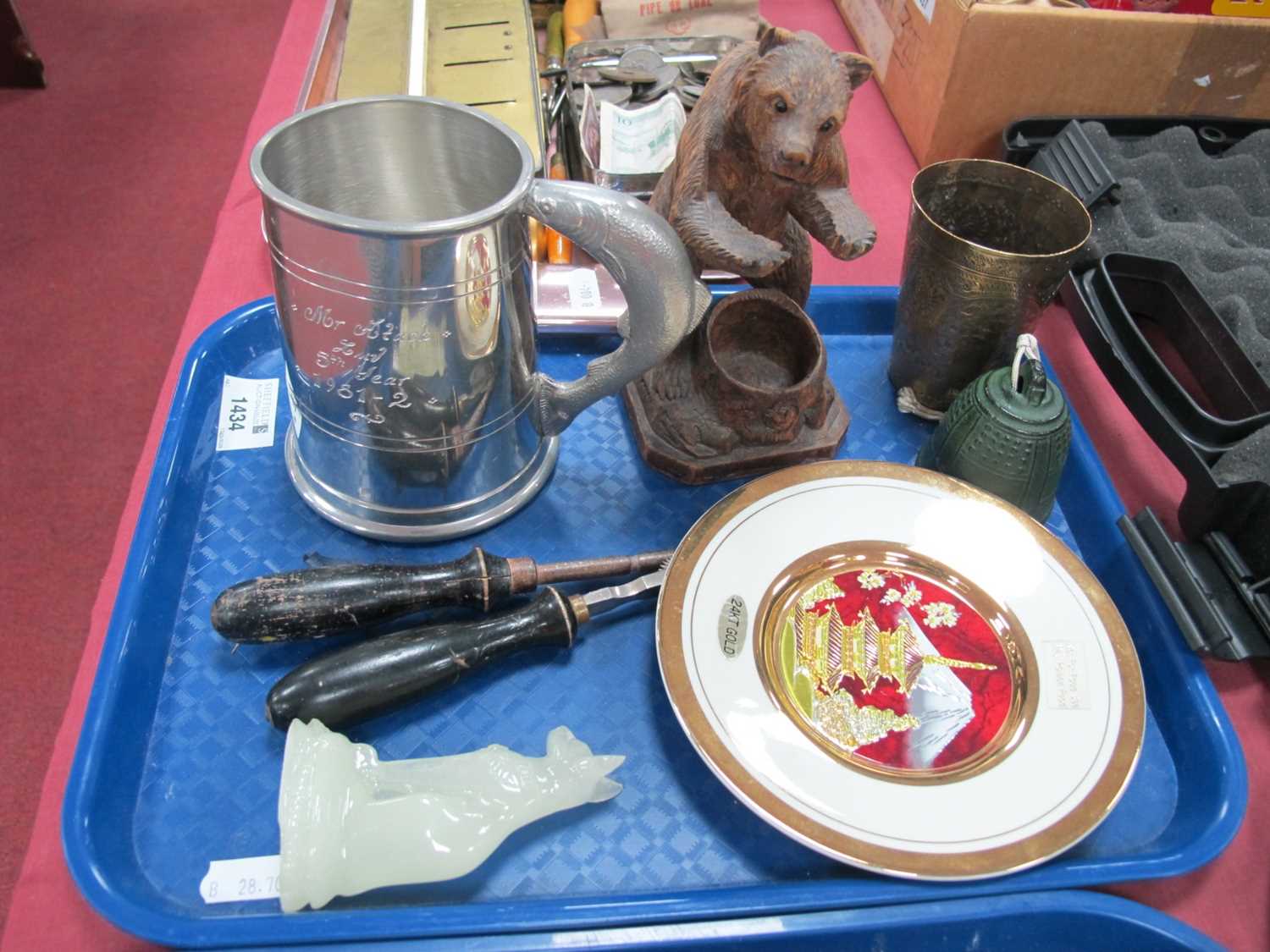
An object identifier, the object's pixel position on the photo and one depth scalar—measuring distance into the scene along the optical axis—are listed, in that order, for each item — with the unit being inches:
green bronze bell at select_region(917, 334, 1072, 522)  25.0
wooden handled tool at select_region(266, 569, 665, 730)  21.2
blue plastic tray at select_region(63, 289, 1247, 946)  19.7
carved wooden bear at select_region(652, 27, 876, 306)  22.2
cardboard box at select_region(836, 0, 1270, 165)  37.5
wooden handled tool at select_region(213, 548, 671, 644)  22.1
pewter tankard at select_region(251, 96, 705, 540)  20.6
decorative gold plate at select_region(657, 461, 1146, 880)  19.7
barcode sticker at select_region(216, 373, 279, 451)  29.1
